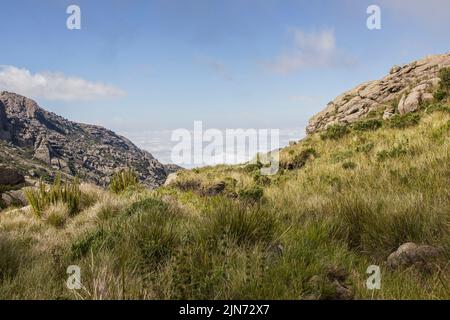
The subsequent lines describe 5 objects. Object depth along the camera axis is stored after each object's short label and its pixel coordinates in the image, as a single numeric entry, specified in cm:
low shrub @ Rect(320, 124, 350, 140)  1961
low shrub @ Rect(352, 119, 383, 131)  1884
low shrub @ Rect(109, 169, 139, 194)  1527
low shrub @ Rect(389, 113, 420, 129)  1588
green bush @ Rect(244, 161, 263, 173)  1948
